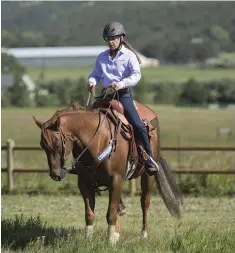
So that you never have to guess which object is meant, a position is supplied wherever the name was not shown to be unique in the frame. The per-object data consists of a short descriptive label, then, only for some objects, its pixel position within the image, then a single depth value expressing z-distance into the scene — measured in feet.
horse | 51.26
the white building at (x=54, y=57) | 504.43
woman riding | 53.98
